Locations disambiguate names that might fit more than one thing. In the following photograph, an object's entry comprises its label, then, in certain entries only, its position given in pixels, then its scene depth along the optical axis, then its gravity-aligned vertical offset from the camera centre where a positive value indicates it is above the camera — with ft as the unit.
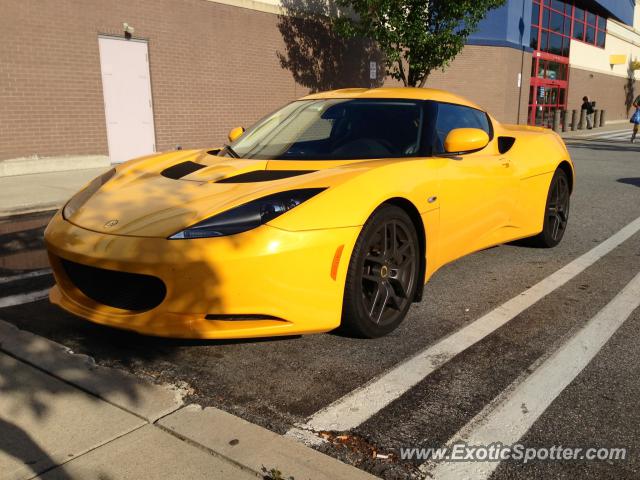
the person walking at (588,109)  97.45 -1.86
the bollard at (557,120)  91.81 -3.32
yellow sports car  9.46 -2.07
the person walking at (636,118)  67.76 -2.35
